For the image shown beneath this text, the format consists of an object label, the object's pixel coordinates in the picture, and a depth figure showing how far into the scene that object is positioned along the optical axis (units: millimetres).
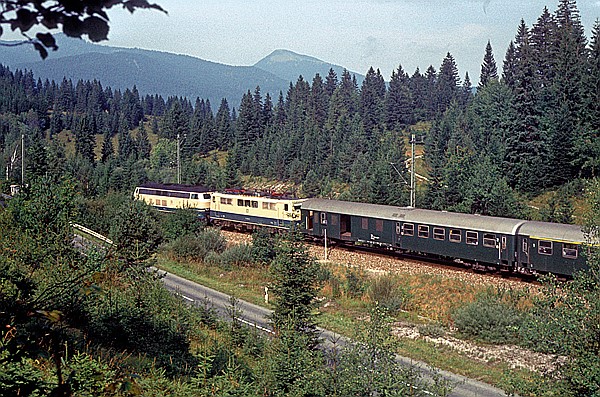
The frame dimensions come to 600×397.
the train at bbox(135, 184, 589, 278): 24531
